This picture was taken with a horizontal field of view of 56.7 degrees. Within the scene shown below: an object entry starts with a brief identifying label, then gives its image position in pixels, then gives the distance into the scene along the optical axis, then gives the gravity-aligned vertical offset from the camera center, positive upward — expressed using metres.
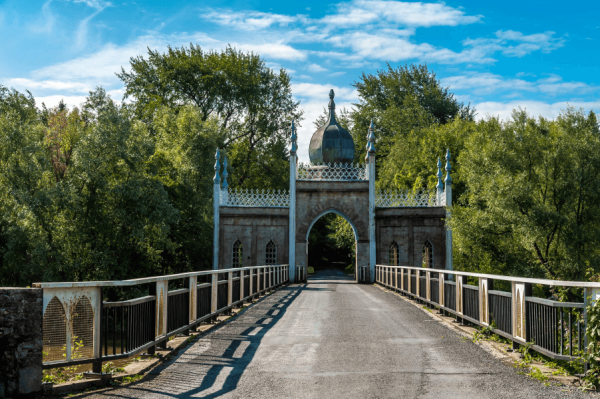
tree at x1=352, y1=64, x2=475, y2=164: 52.62 +13.39
